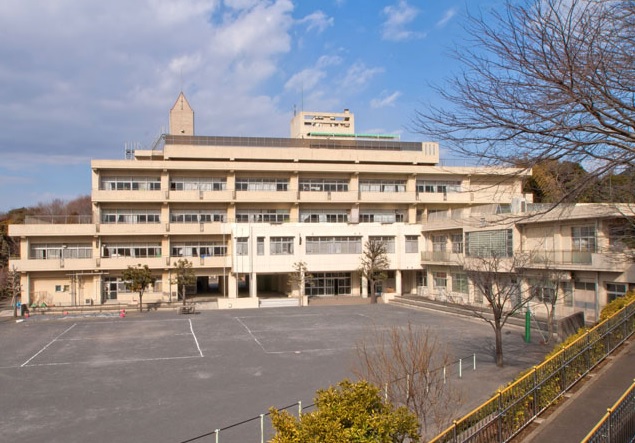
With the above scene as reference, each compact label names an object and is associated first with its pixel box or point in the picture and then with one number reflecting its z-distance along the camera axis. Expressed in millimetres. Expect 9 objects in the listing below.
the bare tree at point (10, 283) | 34406
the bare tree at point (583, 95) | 7410
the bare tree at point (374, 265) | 39656
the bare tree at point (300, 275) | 39406
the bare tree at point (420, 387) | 9156
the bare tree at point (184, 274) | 36750
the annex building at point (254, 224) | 39688
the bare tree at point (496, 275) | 17497
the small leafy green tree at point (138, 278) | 34656
